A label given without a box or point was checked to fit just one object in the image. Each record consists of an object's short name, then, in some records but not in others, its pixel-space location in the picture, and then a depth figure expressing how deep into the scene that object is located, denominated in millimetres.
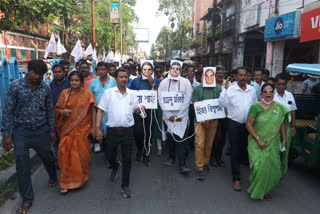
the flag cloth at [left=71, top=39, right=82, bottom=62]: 12916
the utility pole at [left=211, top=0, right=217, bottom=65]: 18625
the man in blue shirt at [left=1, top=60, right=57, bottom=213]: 3648
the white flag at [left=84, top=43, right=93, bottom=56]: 16203
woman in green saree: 4051
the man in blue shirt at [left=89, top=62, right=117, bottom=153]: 5941
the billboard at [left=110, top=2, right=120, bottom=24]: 27938
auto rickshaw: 4578
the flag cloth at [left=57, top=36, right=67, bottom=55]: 12705
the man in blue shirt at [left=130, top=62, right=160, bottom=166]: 5707
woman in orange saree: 4293
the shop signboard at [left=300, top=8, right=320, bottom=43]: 10222
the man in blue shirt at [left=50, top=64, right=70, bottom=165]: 5141
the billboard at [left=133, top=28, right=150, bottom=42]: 86188
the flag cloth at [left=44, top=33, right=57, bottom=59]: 11547
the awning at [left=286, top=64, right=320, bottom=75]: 4578
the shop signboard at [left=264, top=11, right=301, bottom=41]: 12206
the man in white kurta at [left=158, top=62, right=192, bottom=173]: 5105
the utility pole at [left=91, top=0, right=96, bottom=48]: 18000
